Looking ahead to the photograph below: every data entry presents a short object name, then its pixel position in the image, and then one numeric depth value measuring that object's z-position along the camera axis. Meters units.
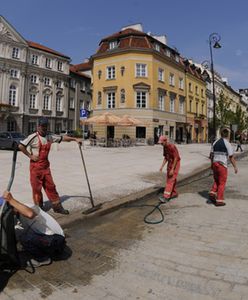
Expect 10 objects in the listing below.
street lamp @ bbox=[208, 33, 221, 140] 15.12
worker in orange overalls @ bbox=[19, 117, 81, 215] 4.31
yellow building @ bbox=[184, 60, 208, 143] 36.62
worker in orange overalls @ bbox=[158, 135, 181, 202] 5.72
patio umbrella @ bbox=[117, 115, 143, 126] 21.84
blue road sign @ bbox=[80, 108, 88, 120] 17.06
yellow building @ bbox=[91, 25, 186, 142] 28.60
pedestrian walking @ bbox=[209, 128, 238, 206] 5.35
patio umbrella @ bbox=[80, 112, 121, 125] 21.36
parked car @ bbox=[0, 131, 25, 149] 17.45
